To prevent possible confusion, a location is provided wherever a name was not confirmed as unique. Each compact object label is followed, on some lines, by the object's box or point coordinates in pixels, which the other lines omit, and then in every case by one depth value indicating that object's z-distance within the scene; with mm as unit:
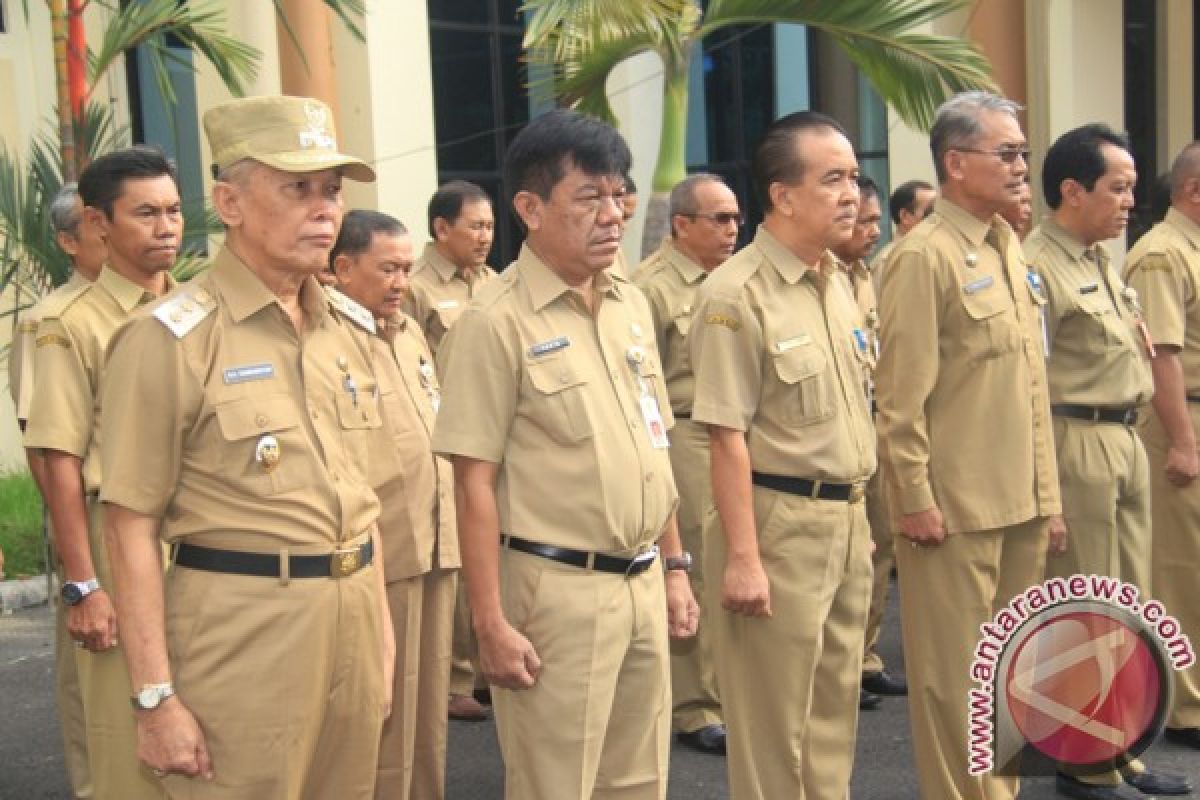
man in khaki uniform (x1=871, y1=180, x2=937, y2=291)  8250
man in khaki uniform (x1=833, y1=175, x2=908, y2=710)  6395
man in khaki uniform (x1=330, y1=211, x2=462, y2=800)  4469
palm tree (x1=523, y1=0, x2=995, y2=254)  8367
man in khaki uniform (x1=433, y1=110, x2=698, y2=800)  3398
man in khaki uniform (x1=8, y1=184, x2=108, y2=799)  4570
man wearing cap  2953
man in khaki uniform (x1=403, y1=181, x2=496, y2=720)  6336
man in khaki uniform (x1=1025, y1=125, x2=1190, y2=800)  5090
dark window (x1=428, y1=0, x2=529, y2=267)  12672
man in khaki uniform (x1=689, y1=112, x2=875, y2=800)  4105
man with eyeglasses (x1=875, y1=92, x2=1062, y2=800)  4547
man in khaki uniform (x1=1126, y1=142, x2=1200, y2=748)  5613
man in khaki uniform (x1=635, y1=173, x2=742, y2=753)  5871
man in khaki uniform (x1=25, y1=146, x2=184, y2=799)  3941
